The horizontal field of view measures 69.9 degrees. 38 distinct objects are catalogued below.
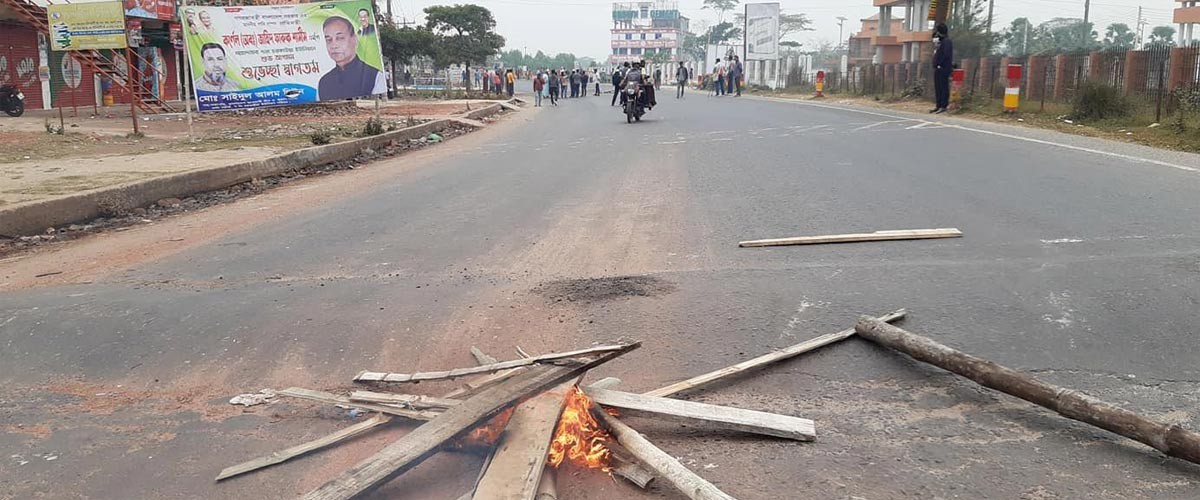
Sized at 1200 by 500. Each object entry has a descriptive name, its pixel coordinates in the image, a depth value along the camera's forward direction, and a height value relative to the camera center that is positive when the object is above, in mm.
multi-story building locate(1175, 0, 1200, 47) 41500 +3808
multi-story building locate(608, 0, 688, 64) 166125 +13808
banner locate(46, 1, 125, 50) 14656 +1265
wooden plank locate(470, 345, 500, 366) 3824 -1152
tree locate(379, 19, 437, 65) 44094 +2965
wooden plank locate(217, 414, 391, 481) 2955 -1235
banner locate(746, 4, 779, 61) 60969 +4774
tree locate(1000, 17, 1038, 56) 65038 +4747
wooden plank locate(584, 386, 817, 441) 3080 -1151
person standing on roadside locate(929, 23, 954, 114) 19250 +697
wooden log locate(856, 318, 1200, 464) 2812 -1082
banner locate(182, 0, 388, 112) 14430 +786
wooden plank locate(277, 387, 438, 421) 3238 -1201
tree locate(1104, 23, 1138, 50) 66625 +5163
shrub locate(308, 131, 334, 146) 13273 -609
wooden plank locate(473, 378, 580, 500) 2627 -1150
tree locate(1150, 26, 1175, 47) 65162 +5174
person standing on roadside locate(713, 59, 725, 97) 43031 +843
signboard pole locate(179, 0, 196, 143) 13799 +573
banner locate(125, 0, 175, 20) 24062 +2587
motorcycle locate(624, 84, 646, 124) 19891 -131
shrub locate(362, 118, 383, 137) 14802 -512
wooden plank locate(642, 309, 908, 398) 3494 -1133
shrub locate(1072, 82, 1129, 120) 16141 -111
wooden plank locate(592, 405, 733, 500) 2611 -1162
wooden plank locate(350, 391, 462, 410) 3287 -1168
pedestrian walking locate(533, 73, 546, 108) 38303 +599
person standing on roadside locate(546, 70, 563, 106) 37619 +544
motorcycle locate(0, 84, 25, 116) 20391 -27
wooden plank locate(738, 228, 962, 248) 5875 -953
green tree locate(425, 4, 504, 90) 53469 +4328
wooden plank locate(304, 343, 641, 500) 2633 -1114
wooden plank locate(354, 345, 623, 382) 3573 -1134
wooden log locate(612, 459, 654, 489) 2754 -1206
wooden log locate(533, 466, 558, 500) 2645 -1204
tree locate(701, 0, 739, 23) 141175 +15110
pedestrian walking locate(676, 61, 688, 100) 41116 +1009
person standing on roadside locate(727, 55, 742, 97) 42875 +1213
